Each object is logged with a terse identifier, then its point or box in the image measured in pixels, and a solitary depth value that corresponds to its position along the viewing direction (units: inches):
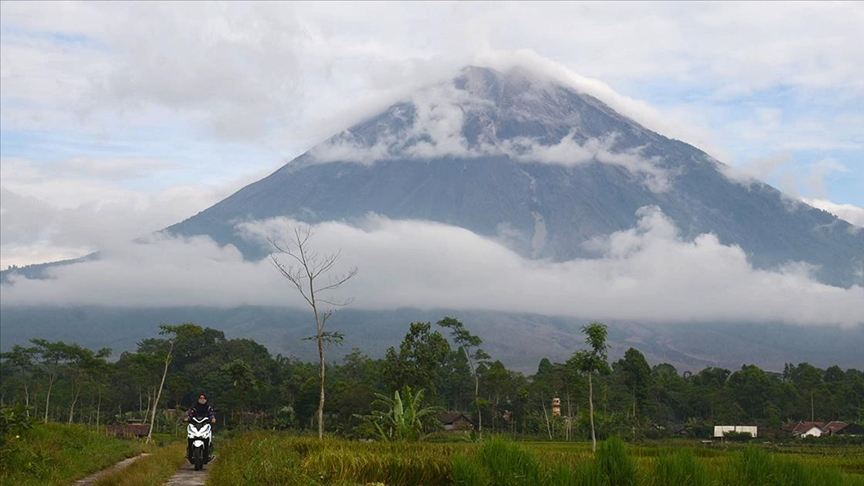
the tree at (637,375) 2719.0
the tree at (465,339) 2638.8
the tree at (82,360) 2096.5
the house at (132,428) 2104.3
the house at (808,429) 3016.7
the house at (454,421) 2810.0
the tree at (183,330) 1801.2
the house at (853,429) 2856.5
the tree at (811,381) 3282.0
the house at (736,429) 2854.3
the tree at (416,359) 1943.9
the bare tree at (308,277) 1069.1
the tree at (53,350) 2236.7
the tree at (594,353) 1553.9
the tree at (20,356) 2494.3
